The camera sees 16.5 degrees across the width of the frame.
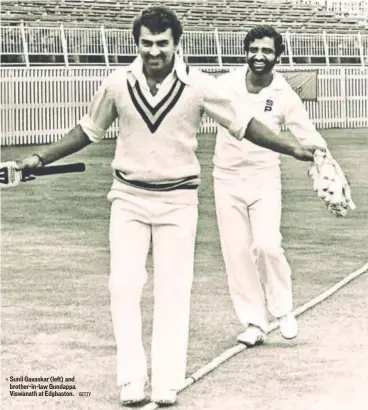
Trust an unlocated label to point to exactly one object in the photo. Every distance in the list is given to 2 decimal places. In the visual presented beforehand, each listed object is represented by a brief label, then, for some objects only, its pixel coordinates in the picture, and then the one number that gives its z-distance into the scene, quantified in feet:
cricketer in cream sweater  19.74
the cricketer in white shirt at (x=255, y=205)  25.94
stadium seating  124.98
